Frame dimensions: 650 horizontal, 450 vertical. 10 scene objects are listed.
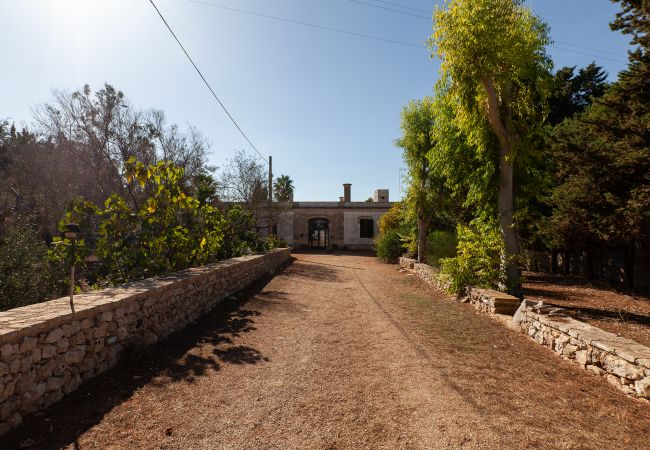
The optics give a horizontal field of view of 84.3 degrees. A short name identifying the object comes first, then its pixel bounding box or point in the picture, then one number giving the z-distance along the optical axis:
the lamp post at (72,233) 3.55
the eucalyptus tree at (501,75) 7.46
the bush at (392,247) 19.45
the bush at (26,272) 4.73
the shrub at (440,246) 12.51
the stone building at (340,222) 29.11
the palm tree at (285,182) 35.94
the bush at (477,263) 8.30
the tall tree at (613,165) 7.24
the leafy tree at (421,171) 14.79
